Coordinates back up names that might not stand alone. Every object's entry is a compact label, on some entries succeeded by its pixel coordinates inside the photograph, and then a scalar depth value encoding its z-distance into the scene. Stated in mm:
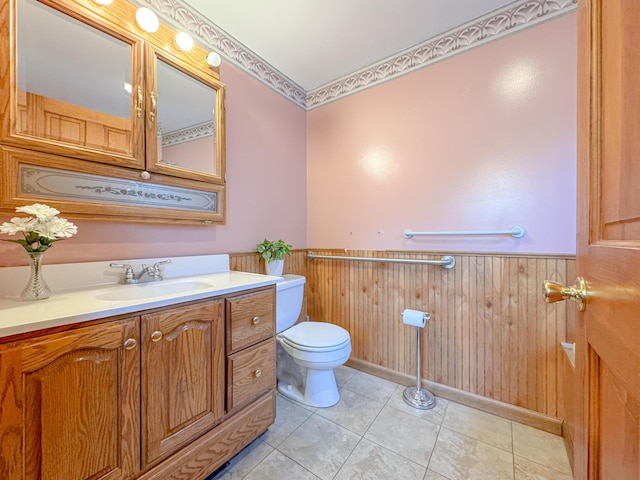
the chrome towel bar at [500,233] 1417
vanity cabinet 661
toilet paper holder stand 1574
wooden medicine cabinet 948
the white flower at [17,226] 794
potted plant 1767
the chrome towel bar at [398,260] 1609
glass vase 873
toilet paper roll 1552
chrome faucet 1187
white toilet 1500
